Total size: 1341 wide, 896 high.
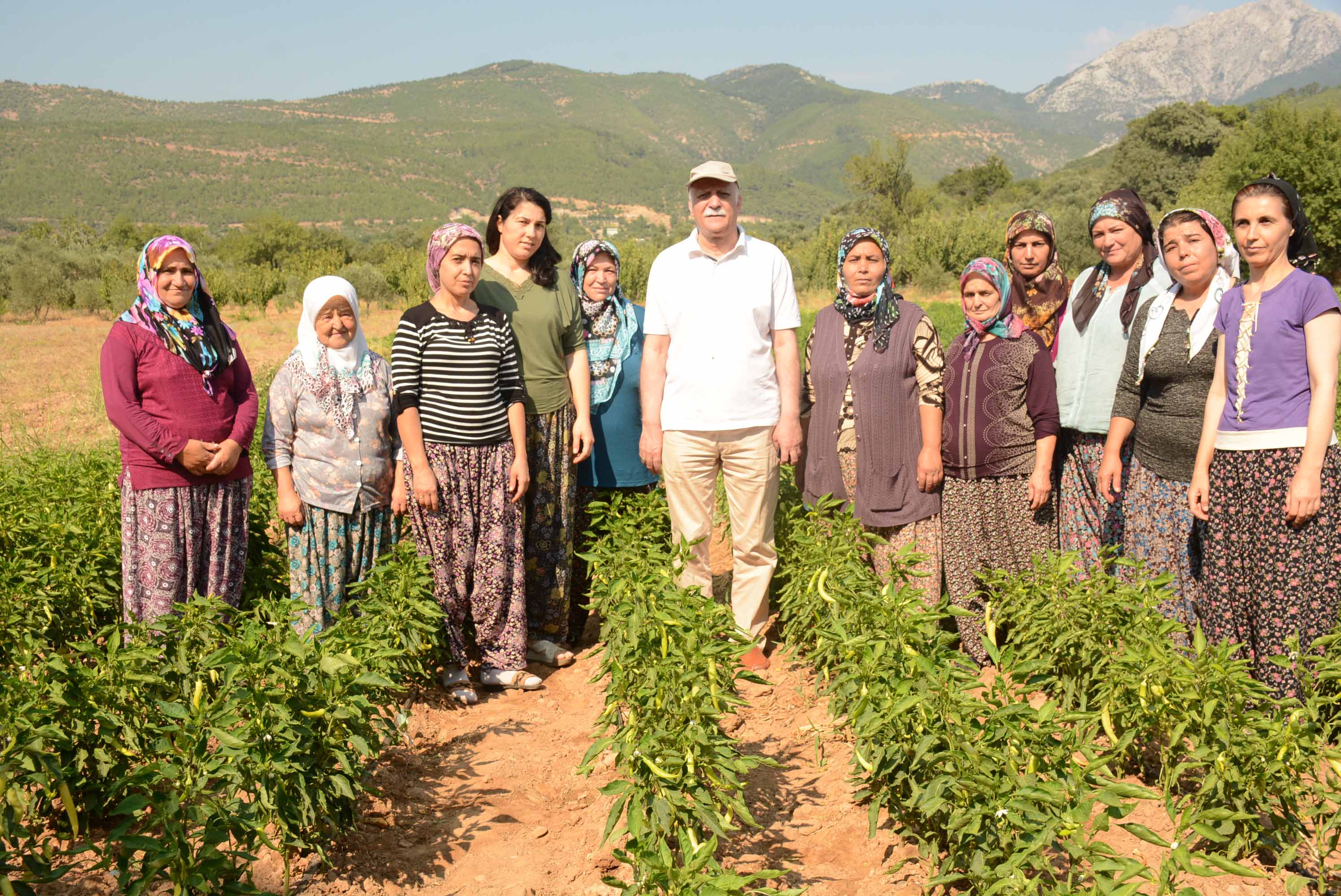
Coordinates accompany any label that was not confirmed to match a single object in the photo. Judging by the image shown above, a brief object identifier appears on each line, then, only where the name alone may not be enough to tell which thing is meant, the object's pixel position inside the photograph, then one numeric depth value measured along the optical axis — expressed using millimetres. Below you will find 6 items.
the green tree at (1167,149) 42812
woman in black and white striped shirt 3535
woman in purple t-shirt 2943
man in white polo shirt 3584
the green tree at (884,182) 41812
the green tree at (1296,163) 23375
